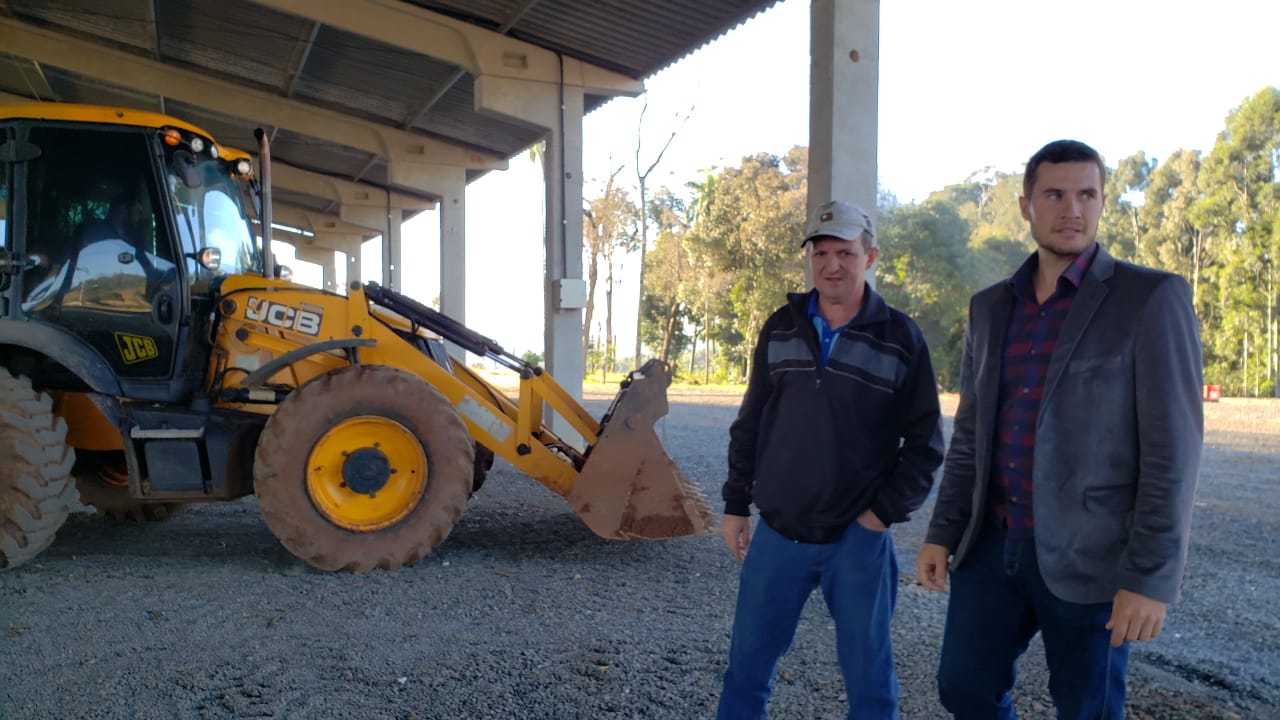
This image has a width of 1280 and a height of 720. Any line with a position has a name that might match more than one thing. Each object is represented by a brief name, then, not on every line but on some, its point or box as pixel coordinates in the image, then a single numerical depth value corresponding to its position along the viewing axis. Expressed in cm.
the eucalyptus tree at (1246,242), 2727
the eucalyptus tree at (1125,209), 3403
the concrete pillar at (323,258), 2703
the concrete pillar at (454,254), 1627
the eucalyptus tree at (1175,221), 3122
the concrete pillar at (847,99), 611
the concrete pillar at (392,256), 2002
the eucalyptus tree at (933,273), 2550
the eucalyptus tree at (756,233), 2898
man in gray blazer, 199
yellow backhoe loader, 516
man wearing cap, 256
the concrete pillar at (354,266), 2498
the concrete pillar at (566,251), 1109
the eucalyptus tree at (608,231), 3609
